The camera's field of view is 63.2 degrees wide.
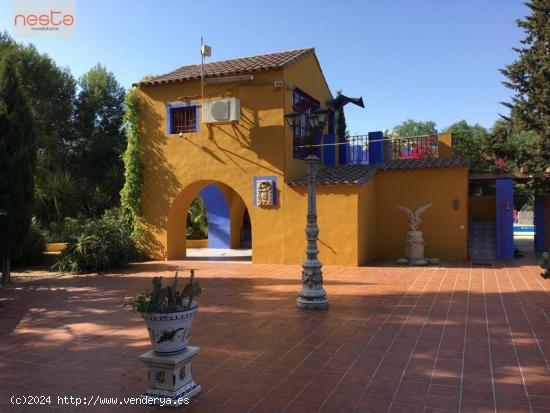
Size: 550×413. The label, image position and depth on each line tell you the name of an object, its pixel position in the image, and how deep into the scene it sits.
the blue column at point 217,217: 18.39
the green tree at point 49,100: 22.50
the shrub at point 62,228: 16.30
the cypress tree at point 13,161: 10.46
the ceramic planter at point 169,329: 3.74
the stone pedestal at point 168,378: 3.80
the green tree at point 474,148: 19.42
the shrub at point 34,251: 13.95
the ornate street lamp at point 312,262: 7.41
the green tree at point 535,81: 18.09
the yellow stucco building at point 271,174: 13.02
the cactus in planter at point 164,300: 3.79
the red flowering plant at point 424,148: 15.22
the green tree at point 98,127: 24.12
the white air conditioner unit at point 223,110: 13.16
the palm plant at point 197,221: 20.12
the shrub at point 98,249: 12.35
